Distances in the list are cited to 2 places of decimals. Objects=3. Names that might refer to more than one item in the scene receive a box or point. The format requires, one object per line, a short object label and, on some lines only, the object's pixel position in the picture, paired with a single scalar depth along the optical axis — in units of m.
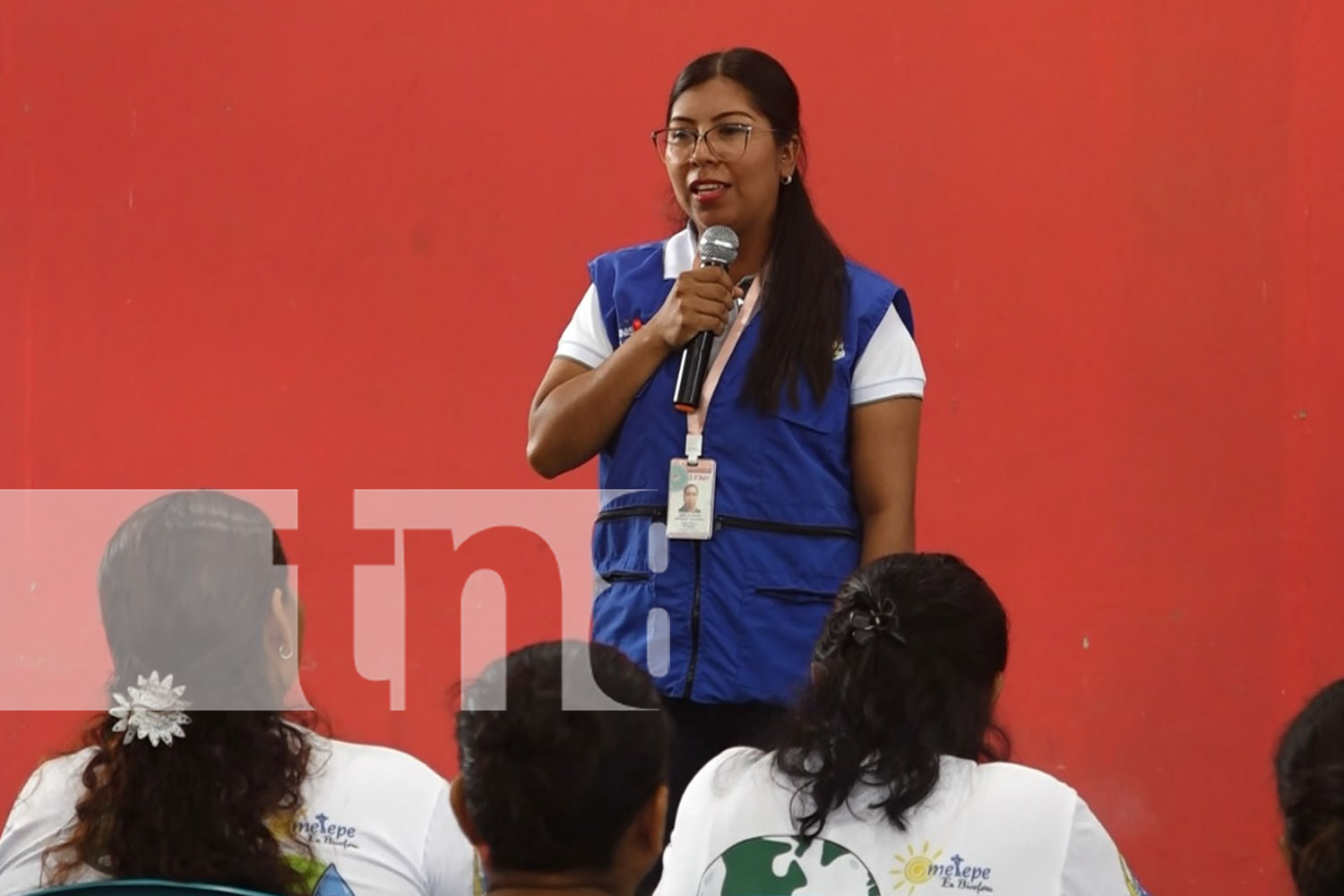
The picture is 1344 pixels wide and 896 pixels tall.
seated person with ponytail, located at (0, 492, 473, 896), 7.38
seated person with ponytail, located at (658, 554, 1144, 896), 7.33
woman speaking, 7.96
